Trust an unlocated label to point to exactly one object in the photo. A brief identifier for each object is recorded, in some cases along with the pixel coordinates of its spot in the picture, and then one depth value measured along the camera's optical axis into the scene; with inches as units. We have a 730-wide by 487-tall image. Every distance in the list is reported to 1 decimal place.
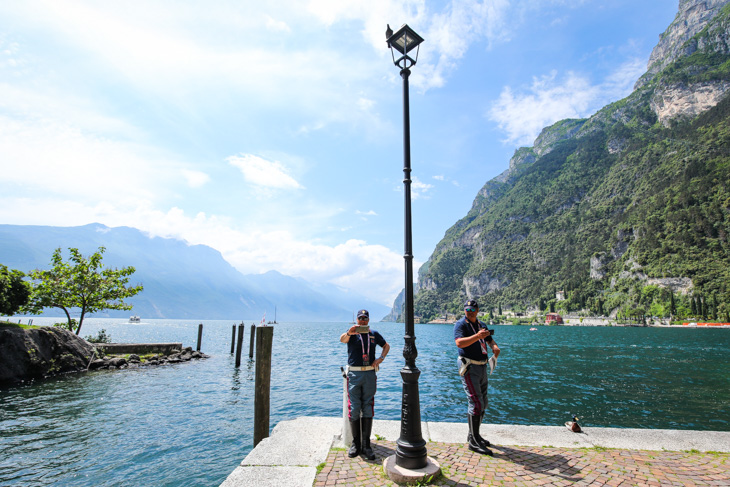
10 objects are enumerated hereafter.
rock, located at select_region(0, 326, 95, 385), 695.1
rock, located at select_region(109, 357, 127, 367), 911.9
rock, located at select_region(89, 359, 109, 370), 872.3
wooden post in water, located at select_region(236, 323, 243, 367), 1122.7
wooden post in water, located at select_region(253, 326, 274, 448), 317.4
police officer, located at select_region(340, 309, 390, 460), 222.8
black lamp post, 190.5
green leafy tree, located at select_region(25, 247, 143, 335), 997.2
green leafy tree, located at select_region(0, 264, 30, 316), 701.9
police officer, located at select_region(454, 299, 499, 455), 223.3
